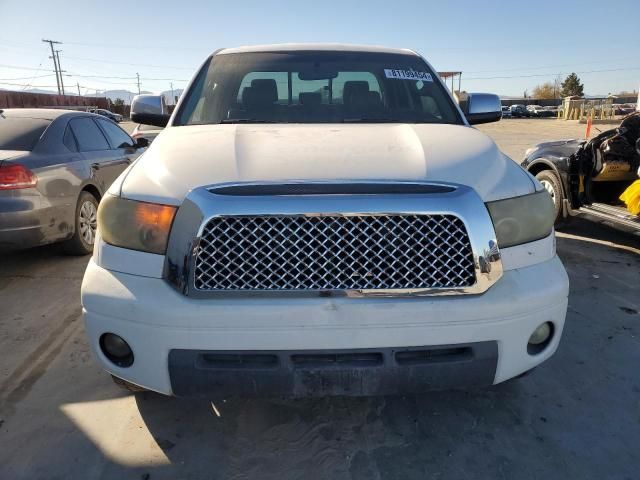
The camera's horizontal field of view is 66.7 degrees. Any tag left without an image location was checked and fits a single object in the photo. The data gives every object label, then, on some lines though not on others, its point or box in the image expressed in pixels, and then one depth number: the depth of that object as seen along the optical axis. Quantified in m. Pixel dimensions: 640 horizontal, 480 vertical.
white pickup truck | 1.80
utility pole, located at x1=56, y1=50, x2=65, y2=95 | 81.81
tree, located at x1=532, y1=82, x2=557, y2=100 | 112.50
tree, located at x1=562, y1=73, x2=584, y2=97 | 91.09
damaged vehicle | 5.22
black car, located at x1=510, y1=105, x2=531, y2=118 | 62.56
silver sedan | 4.05
